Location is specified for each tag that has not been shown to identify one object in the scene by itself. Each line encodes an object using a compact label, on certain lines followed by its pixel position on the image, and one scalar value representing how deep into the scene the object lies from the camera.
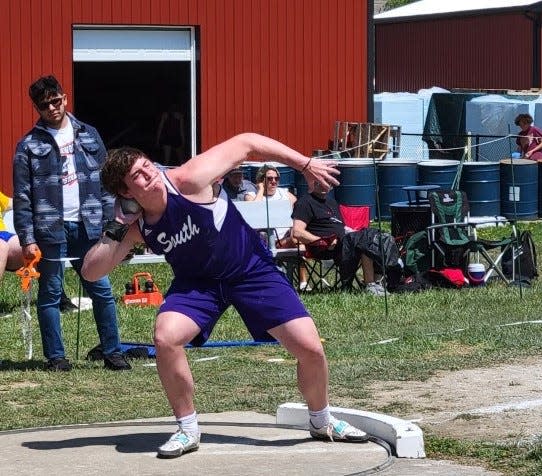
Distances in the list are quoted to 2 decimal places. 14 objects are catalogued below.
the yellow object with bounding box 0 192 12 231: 11.45
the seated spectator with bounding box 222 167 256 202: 14.98
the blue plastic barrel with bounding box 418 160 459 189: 20.59
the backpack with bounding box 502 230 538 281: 14.08
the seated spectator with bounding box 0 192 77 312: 10.09
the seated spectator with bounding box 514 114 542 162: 22.39
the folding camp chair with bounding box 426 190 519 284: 13.83
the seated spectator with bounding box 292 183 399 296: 13.43
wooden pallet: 21.44
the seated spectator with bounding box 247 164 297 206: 14.43
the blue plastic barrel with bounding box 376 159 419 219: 20.62
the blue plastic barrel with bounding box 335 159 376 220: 20.36
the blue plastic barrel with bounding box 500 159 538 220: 20.80
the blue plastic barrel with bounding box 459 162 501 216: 20.64
